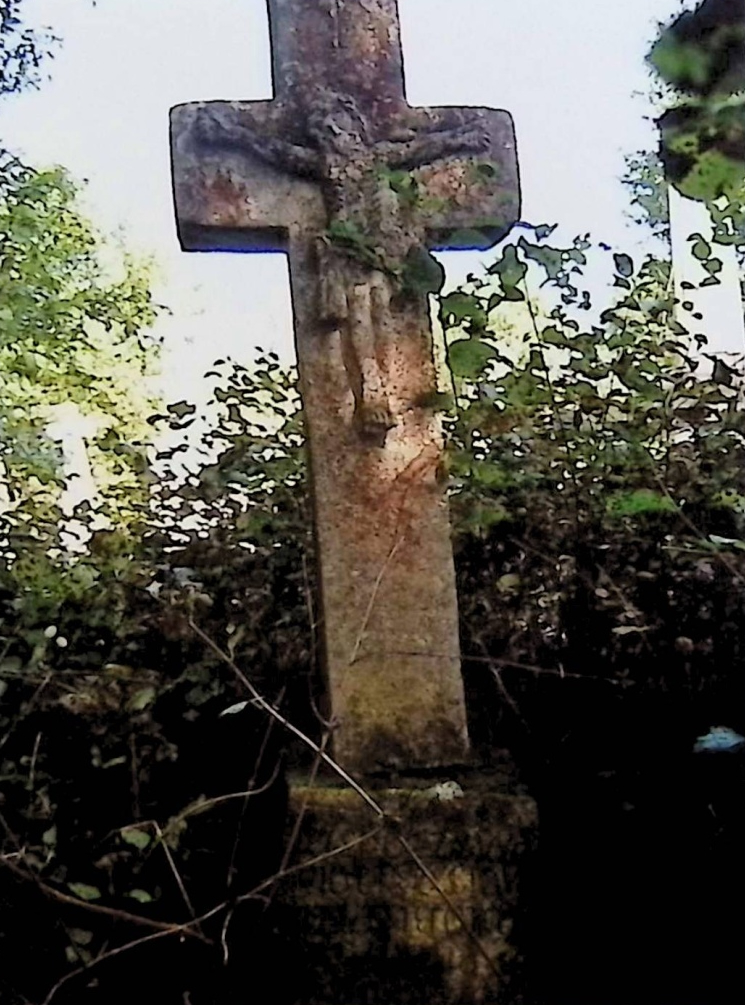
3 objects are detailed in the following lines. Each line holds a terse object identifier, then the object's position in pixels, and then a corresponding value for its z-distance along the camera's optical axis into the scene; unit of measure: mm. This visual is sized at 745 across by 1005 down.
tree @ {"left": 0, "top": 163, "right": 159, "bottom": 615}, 2586
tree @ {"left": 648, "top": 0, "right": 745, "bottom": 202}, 968
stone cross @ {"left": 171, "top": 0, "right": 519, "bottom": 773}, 1781
